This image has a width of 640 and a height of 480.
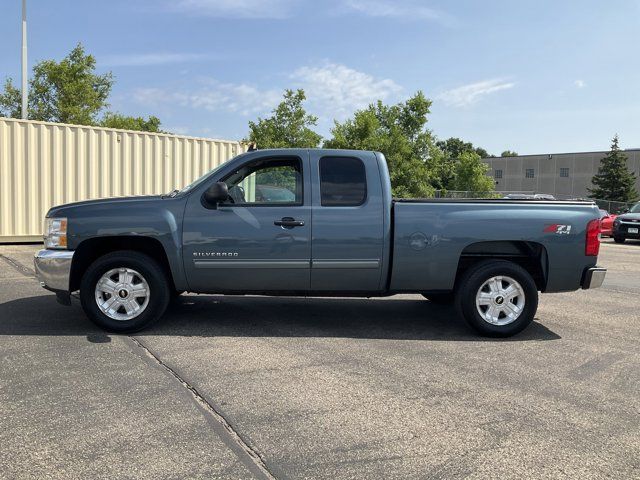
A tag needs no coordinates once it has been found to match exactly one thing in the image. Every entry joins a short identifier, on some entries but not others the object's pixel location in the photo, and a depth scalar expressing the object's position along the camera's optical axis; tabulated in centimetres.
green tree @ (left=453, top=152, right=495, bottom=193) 6169
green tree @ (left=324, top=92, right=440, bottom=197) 3875
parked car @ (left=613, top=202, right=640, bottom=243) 2136
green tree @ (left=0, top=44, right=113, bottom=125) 2738
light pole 2020
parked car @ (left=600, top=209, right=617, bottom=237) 2412
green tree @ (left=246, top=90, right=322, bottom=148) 3731
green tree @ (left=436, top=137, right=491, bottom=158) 11056
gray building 7044
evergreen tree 5797
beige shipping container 1309
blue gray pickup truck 557
